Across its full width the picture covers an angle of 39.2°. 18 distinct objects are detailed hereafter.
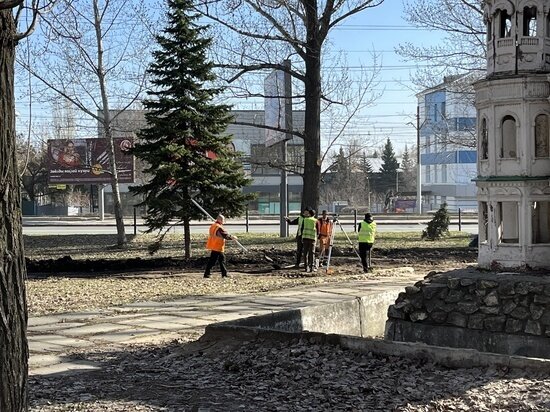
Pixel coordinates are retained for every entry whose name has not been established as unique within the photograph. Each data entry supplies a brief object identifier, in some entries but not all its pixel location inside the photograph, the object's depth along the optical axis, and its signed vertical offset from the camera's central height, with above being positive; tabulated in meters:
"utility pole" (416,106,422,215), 54.50 +1.08
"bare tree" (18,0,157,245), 30.56 +4.04
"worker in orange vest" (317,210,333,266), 21.59 -0.96
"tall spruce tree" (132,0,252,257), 23.92 +1.85
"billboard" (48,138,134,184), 48.73 +2.78
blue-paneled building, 33.19 +3.21
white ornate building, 11.01 +0.84
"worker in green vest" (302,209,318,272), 19.69 -1.04
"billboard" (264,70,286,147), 27.72 +3.59
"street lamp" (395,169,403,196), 93.47 +1.86
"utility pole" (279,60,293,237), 26.84 +2.19
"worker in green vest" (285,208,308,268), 20.28 -1.14
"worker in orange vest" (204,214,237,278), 18.39 -1.09
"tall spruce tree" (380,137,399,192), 95.62 +3.29
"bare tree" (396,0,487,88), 28.31 +6.05
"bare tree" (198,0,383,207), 24.27 +4.40
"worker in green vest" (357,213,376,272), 19.81 -1.08
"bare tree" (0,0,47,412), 4.12 -0.29
